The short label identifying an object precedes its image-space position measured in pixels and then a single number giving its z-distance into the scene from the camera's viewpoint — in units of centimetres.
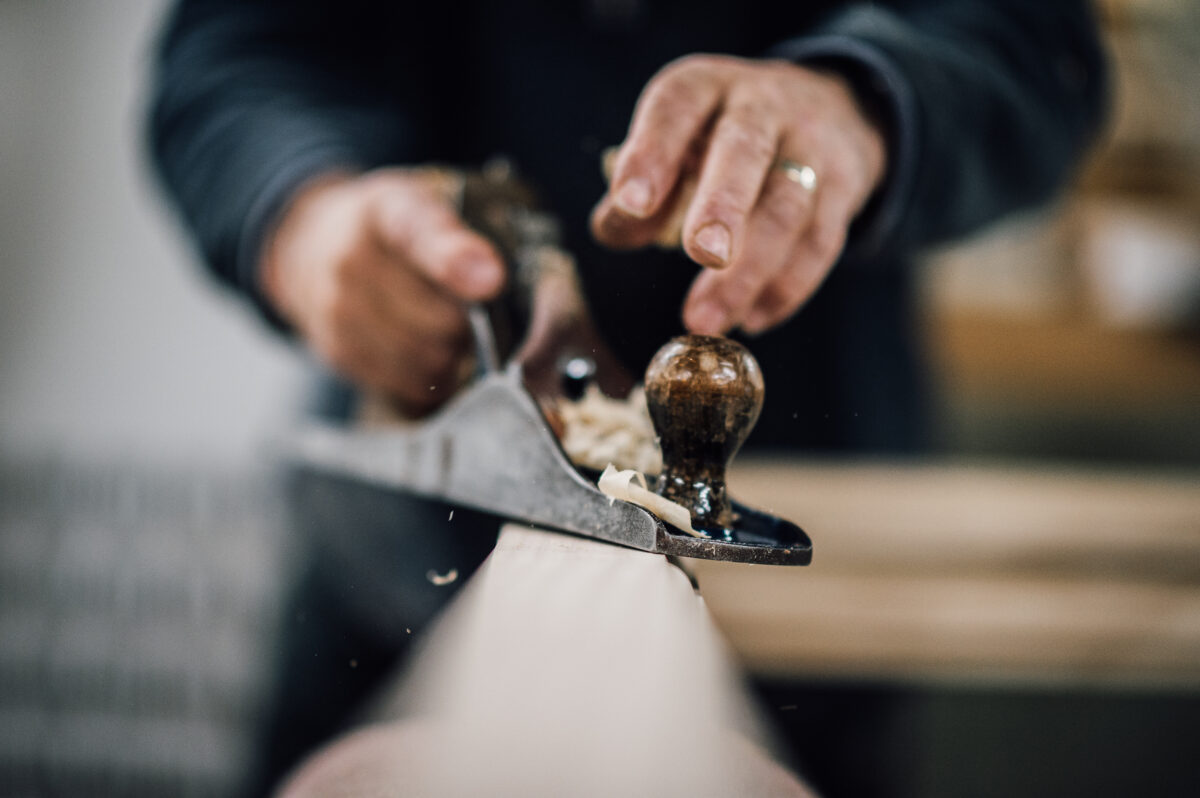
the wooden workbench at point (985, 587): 100
